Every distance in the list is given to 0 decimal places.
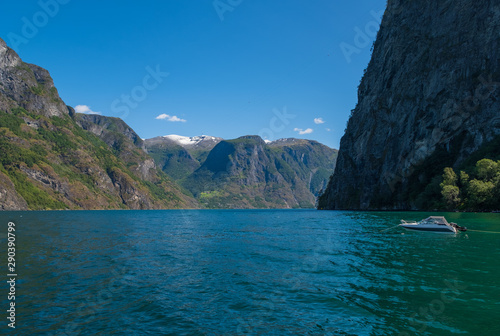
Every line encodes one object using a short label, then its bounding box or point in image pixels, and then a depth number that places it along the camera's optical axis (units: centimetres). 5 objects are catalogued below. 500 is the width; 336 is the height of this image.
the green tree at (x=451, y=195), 9000
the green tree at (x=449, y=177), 9415
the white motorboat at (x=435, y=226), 4372
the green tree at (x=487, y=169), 8169
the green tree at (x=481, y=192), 7940
